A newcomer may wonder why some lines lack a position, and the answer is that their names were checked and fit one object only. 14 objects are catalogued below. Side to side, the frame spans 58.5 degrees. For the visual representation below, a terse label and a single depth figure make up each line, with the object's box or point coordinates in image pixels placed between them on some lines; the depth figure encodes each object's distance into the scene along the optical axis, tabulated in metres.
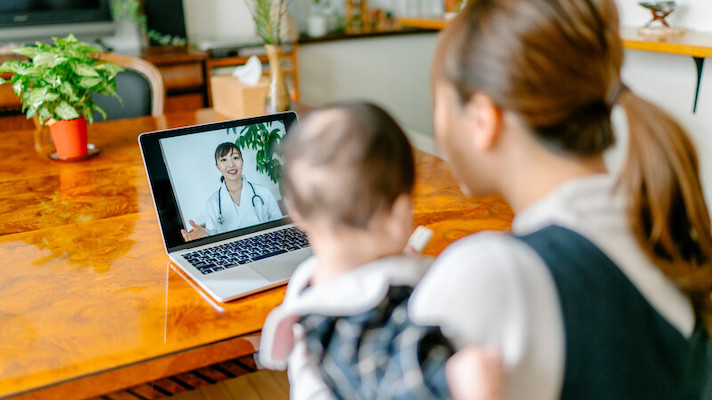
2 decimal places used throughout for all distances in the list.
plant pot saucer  1.79
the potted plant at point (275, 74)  2.05
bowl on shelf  2.42
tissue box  2.08
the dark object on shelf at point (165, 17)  3.74
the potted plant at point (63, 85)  1.69
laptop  1.11
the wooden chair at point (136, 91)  2.35
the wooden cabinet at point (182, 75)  3.49
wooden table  0.84
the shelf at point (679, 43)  2.12
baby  0.67
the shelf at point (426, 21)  3.46
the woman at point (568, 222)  0.60
